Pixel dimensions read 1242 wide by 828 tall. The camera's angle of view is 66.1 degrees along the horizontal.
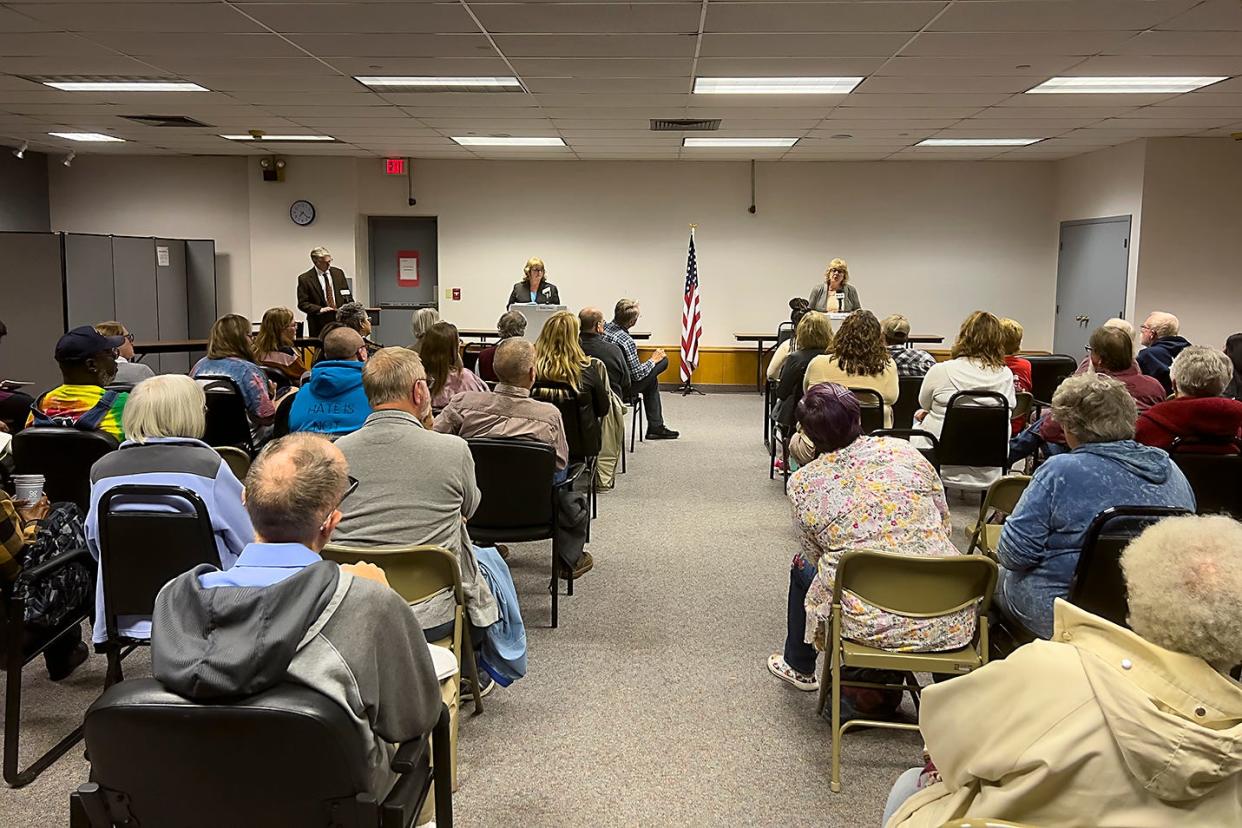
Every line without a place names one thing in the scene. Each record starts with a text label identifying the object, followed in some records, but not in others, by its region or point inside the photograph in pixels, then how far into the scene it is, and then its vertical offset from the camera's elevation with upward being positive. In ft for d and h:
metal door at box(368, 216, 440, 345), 43.04 +0.69
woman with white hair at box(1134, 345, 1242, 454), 13.64 -1.62
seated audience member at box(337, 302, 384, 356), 23.52 -0.79
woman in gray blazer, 32.45 +0.13
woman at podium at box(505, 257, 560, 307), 33.47 -0.02
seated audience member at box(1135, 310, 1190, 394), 20.71 -1.03
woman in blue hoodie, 9.23 -1.87
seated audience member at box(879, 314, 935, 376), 21.85 -1.34
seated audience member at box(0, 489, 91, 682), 9.18 -2.72
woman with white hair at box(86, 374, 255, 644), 9.50 -1.83
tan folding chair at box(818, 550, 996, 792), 9.20 -2.90
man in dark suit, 33.45 -0.25
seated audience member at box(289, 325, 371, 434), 15.31 -1.87
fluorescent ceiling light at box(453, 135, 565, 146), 34.50 +5.35
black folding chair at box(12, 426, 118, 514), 12.05 -2.20
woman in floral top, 9.40 -2.26
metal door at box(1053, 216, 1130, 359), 34.60 +0.80
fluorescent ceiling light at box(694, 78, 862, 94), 23.47 +5.15
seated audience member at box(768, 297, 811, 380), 22.50 -1.51
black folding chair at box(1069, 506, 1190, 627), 8.83 -2.48
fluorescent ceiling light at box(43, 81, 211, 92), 24.72 +5.11
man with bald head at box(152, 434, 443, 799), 5.06 -1.87
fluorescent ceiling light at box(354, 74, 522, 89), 23.59 +5.11
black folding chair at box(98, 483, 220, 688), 9.18 -2.50
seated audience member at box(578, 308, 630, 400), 22.24 -1.35
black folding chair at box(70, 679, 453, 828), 4.97 -2.54
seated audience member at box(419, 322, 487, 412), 17.02 -1.27
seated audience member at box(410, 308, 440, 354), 22.33 -0.80
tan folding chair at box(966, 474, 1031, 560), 12.14 -2.68
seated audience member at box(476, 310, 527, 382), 21.67 -0.96
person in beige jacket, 4.57 -2.03
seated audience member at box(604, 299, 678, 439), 25.05 -1.77
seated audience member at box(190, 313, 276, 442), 18.35 -1.59
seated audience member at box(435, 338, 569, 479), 13.80 -1.79
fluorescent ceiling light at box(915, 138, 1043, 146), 33.60 +5.48
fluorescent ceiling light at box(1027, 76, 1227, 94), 22.67 +5.18
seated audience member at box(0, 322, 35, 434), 15.58 -2.10
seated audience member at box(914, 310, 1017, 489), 18.25 -1.52
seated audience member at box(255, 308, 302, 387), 22.17 -1.39
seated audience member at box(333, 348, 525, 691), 9.73 -2.17
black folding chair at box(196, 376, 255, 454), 17.79 -2.42
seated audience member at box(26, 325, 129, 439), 13.87 -1.53
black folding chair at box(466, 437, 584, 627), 12.97 -2.78
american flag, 39.70 -1.22
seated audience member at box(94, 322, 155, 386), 15.80 -1.48
